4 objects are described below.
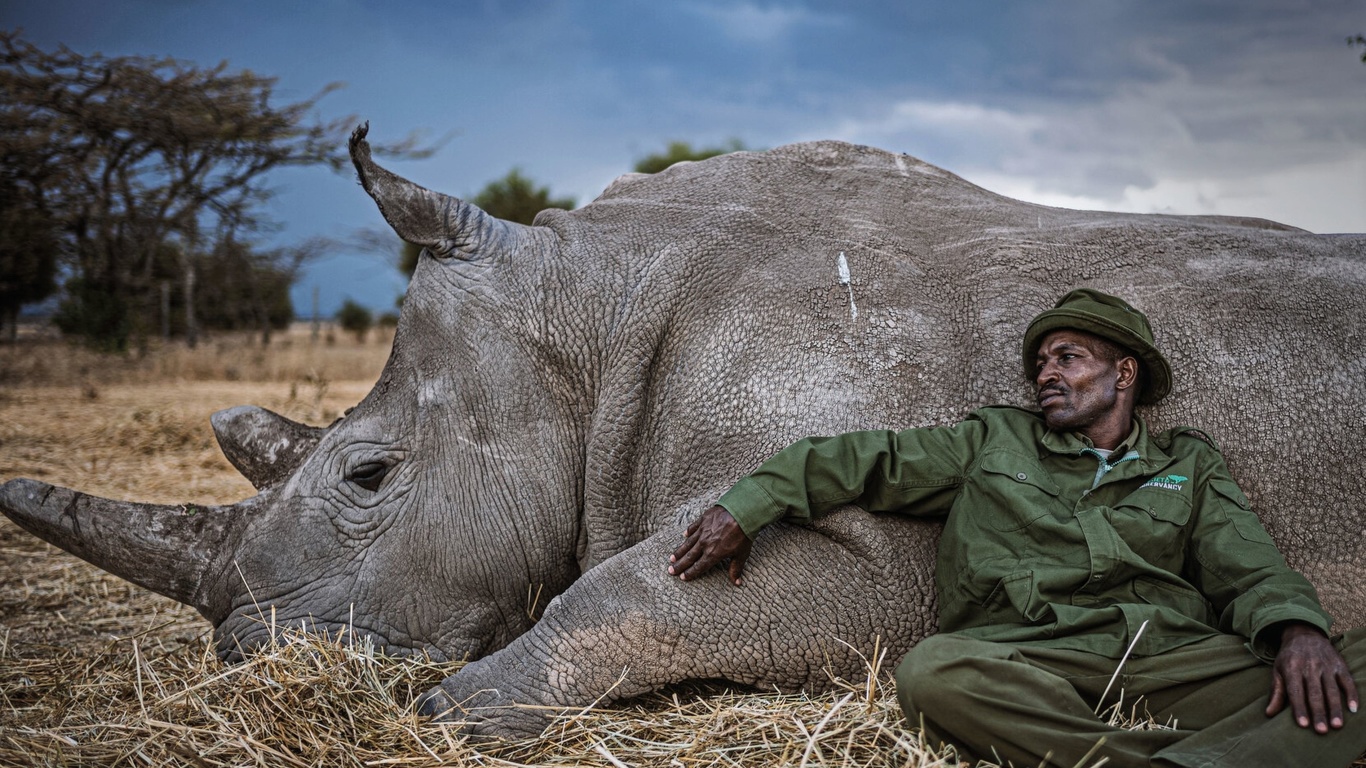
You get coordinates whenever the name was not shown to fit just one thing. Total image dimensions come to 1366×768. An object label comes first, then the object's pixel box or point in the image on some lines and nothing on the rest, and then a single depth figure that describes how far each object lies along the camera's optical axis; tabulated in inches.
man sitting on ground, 94.3
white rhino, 118.6
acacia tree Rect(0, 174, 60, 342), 643.5
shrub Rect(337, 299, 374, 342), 1434.5
